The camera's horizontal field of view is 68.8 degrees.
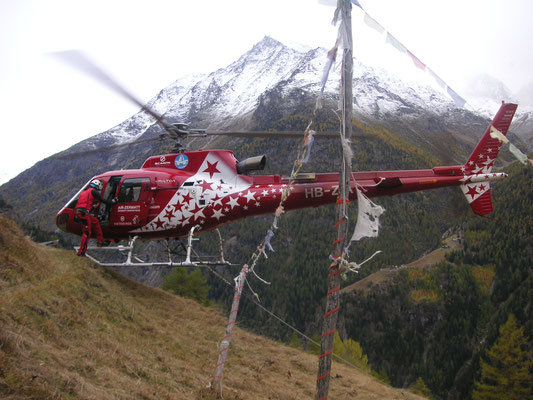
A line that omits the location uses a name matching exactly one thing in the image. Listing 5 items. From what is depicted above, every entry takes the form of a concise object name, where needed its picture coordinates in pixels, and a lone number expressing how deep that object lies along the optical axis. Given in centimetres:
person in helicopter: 1275
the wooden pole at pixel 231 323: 731
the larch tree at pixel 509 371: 3300
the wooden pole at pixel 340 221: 610
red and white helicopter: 1206
